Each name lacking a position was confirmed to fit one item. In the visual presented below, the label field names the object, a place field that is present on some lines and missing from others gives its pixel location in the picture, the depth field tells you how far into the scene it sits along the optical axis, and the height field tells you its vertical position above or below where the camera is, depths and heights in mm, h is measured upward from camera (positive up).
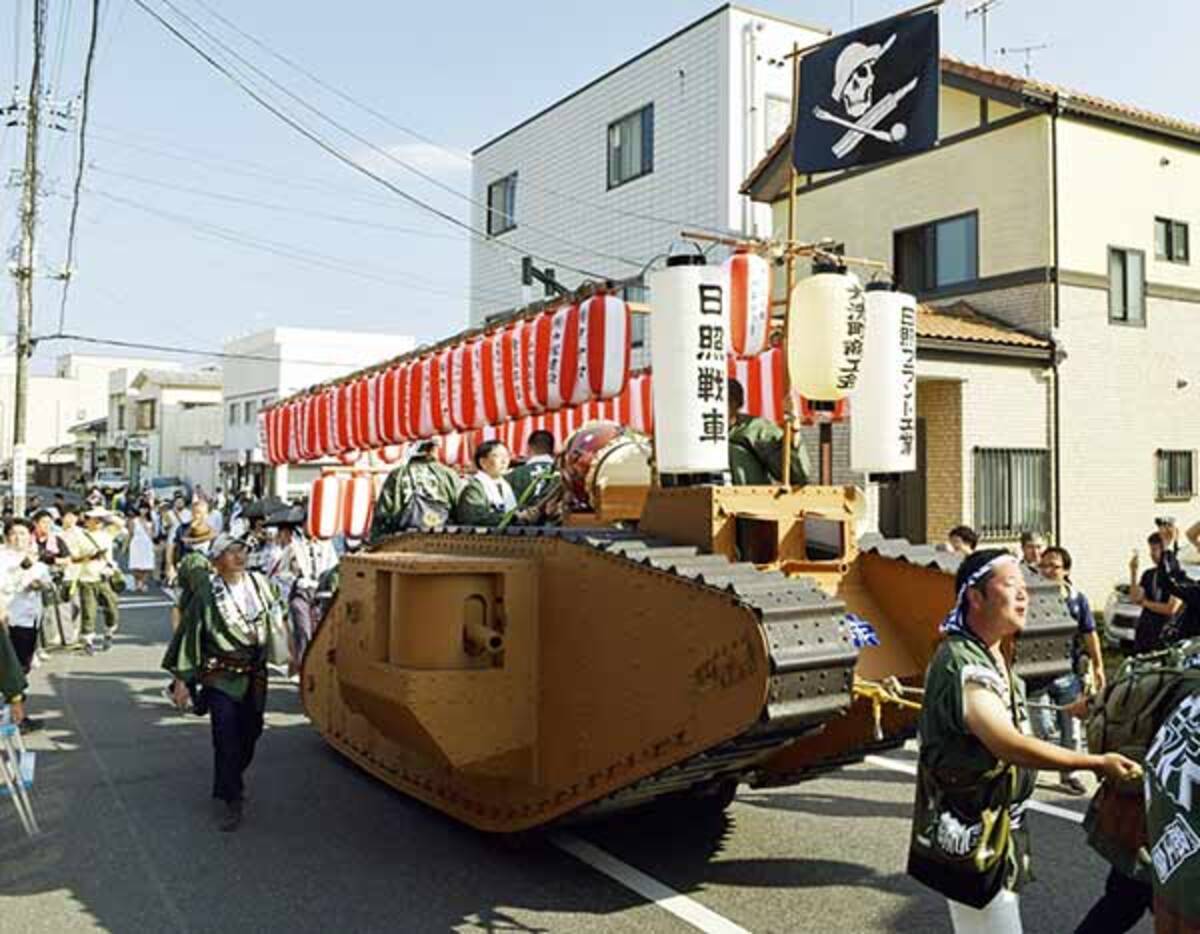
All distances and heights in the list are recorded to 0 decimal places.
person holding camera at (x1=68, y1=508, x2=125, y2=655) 12859 -862
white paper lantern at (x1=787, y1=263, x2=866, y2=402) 5230 +883
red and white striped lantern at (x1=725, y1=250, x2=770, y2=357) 6637 +1327
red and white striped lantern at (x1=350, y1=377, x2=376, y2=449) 15219 +1361
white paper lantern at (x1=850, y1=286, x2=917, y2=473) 5555 +621
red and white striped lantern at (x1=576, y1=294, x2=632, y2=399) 9281 +1466
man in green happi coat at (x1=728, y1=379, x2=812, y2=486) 5879 +302
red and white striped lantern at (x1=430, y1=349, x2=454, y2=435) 12797 +1384
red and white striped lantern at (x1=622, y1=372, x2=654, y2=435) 11980 +1236
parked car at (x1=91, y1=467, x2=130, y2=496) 39750 +1042
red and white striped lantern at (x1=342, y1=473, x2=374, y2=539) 12453 -1
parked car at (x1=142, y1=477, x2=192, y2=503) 34894 +636
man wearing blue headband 3043 -766
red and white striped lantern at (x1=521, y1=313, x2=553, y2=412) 10234 +1483
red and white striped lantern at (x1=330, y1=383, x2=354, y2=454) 16062 +1335
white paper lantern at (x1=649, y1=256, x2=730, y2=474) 4926 +642
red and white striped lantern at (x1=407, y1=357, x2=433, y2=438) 13383 +1337
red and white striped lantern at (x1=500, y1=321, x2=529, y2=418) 10891 +1411
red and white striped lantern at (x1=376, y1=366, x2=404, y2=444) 14195 +1339
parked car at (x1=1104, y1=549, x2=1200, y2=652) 10586 -1096
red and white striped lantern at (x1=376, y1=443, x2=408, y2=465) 16484 +806
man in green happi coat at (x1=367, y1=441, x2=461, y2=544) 7152 +49
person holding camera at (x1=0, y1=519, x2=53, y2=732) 8695 -742
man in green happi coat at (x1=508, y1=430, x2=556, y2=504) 6855 +240
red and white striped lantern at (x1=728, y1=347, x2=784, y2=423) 10859 +1283
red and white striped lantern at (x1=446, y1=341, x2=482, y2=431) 12055 +1412
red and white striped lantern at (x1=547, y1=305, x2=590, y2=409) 9648 +1368
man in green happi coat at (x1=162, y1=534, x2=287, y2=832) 5953 -872
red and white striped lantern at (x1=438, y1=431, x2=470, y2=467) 15234 +853
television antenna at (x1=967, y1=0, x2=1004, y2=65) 18062 +8497
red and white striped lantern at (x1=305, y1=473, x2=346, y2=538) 12352 -28
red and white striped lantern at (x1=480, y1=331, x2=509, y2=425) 11352 +1391
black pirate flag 6691 +2833
